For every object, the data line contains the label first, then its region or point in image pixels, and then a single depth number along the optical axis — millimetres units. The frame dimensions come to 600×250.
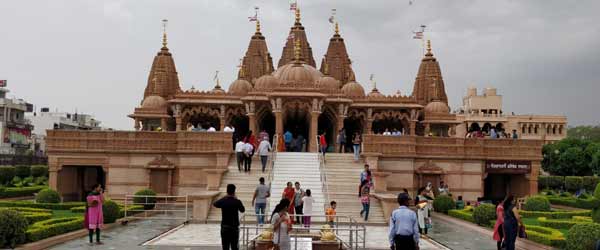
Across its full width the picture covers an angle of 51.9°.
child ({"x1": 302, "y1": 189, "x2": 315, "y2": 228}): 17016
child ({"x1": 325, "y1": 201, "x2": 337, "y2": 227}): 16797
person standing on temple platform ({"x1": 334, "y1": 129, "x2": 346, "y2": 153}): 28192
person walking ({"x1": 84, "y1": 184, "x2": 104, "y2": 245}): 14594
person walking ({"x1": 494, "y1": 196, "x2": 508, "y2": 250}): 12789
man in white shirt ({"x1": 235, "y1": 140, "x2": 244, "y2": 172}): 23422
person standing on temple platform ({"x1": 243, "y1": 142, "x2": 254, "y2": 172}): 23273
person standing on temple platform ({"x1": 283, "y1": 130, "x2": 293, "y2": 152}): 29953
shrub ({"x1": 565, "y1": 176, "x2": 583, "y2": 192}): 46656
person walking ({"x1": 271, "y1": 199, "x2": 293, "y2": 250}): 10086
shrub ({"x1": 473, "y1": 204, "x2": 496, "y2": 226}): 19547
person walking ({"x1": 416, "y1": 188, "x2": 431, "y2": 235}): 15883
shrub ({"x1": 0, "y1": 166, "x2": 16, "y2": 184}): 39584
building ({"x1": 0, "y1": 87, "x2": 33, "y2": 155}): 67250
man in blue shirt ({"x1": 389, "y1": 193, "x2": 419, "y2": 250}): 9578
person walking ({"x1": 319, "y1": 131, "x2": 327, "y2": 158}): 25938
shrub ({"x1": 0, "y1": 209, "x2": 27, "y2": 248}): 13086
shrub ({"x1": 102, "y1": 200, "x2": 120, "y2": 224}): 18422
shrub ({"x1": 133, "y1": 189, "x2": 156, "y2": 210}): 22359
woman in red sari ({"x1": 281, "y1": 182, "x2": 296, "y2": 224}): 16656
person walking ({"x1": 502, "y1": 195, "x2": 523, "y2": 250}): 11875
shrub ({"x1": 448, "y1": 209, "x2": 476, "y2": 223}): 20844
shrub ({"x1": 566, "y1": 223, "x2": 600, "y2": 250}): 12875
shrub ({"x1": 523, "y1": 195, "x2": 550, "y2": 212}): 23875
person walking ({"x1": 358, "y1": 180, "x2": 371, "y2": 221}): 18781
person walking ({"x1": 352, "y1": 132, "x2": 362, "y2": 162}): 25359
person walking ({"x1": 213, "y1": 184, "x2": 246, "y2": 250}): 11172
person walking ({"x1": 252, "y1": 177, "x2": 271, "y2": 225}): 16844
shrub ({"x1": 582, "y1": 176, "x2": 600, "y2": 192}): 46062
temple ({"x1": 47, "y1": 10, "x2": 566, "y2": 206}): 26812
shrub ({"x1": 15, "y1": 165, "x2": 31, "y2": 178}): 41994
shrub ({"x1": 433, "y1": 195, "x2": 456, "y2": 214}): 23906
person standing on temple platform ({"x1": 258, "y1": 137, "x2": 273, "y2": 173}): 23231
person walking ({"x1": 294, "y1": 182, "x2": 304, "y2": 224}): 17109
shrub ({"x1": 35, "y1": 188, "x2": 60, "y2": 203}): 23917
